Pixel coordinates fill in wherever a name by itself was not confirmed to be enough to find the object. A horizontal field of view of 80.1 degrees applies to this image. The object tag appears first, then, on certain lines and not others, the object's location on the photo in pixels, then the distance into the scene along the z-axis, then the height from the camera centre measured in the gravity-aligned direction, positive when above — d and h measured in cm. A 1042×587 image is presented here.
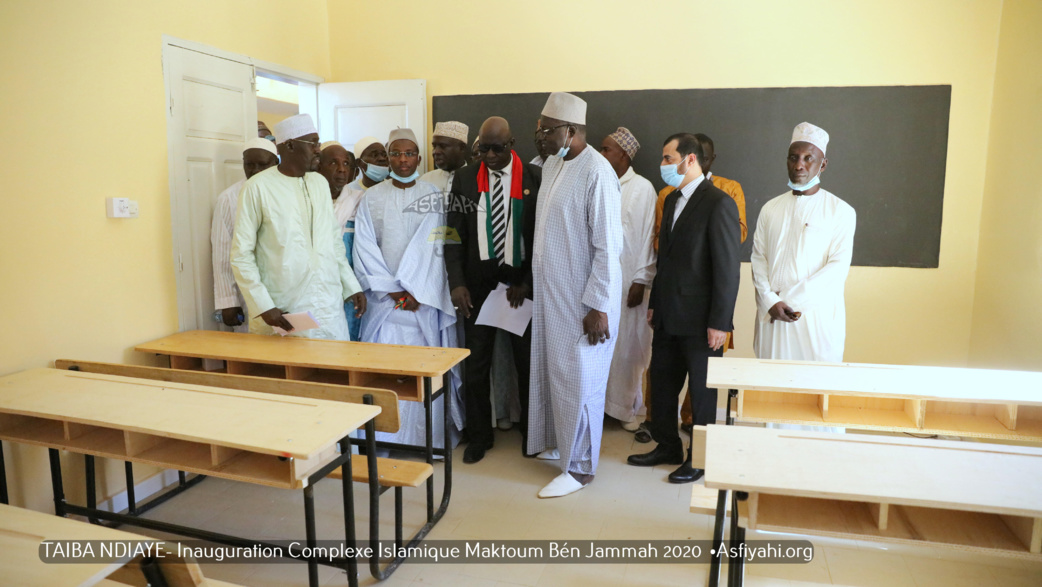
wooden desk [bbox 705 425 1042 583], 147 -64
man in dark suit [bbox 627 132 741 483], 294 -31
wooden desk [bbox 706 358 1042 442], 219 -62
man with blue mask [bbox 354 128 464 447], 343 -24
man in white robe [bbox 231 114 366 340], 296 -13
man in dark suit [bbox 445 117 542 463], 334 -16
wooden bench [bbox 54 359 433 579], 219 -65
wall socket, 284 +3
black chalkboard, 379 +49
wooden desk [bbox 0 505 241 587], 124 -74
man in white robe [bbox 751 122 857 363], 299 -22
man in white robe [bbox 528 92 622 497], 293 -31
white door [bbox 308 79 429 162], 451 +78
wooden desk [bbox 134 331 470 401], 254 -61
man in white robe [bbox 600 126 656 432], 378 -39
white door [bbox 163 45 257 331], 320 +35
